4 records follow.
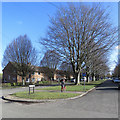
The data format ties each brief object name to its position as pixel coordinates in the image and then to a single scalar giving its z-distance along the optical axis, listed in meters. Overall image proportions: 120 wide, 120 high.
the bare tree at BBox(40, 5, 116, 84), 22.70
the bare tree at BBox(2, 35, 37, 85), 31.52
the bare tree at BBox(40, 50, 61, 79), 45.66
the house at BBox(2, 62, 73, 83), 34.44
